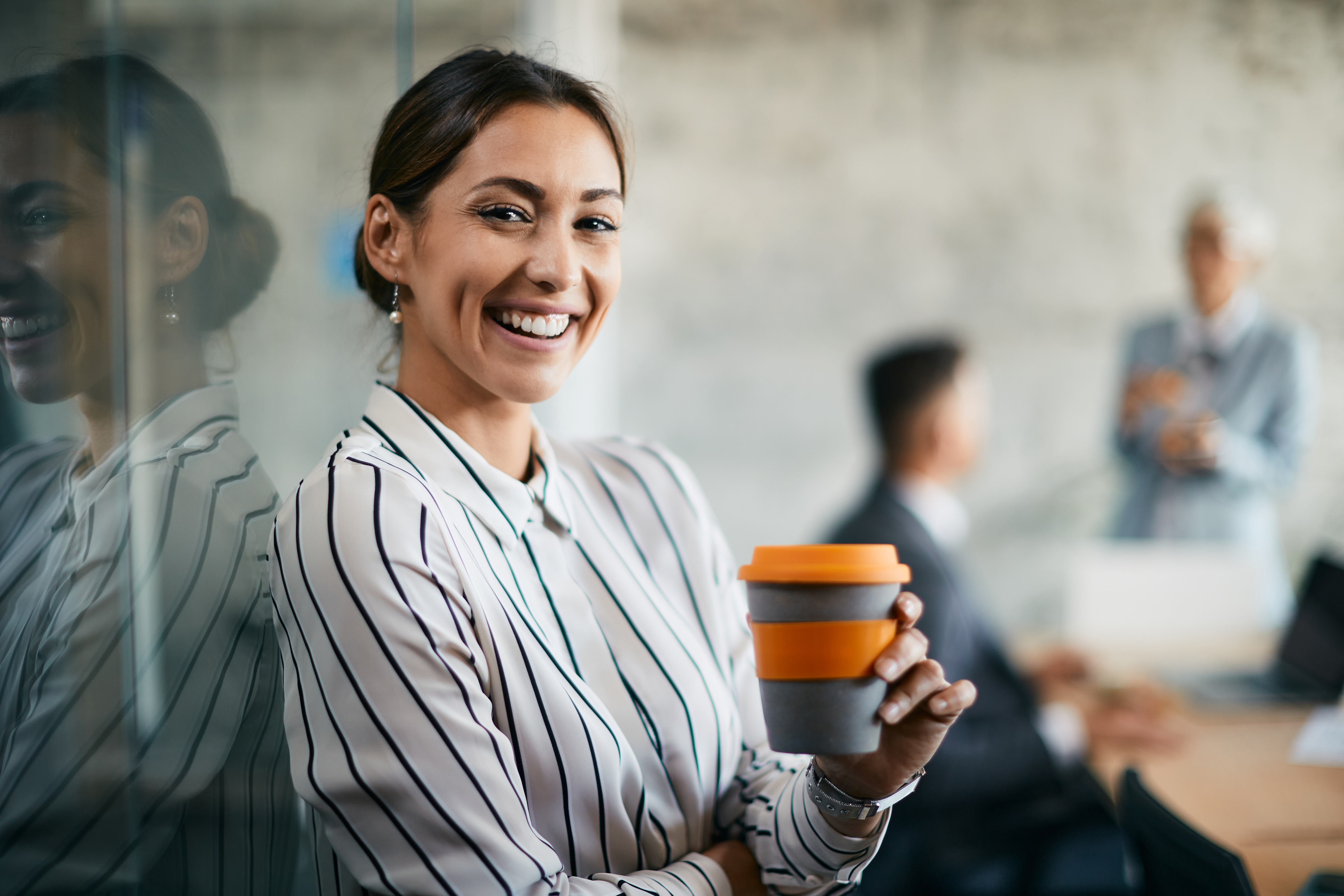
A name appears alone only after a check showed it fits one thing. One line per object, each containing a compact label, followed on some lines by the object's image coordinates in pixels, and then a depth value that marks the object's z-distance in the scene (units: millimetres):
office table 1386
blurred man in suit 1847
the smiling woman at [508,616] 783
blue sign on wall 1492
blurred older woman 3371
